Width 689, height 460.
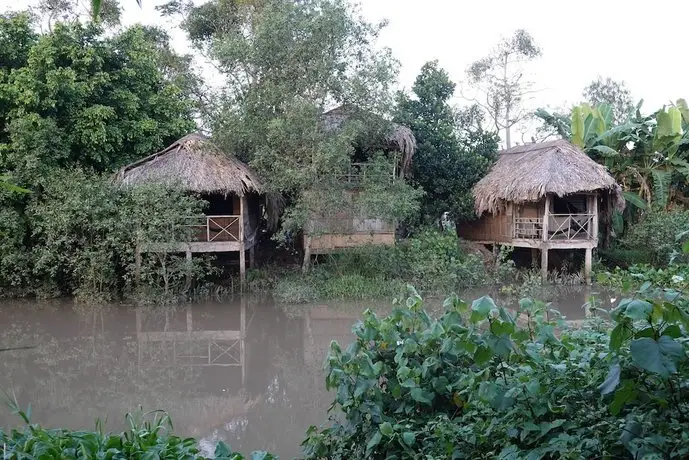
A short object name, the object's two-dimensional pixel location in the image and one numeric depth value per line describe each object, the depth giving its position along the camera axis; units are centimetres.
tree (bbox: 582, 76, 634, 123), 2398
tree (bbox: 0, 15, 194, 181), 1130
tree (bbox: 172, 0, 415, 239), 1173
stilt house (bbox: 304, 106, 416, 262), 1255
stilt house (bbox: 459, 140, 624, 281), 1351
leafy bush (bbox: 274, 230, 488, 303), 1202
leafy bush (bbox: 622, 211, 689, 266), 1308
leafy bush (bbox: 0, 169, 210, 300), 1112
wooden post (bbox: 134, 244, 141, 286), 1136
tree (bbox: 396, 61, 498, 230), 1515
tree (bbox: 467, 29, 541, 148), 2109
